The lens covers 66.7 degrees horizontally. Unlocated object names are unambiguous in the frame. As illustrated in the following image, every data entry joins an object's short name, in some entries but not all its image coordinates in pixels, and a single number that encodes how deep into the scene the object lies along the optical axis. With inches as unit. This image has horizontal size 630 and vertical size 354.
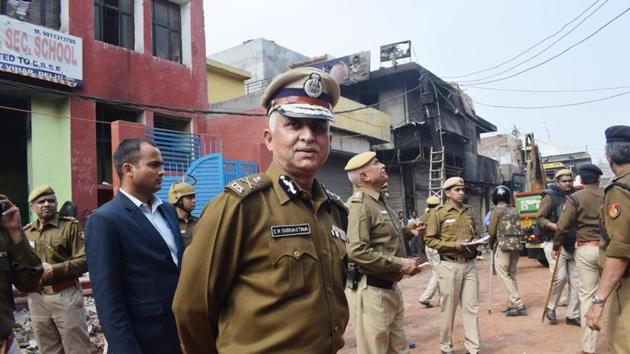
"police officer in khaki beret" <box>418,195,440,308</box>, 325.4
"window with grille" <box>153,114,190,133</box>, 471.5
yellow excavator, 502.0
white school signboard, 354.3
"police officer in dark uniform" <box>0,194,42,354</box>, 114.0
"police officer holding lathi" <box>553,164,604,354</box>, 213.2
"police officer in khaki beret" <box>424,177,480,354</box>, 211.5
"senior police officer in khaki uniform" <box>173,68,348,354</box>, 69.2
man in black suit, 96.9
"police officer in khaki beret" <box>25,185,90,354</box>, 164.1
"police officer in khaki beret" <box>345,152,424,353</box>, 154.9
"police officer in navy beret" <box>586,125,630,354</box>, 118.6
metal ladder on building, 720.9
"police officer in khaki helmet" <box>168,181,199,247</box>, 207.9
